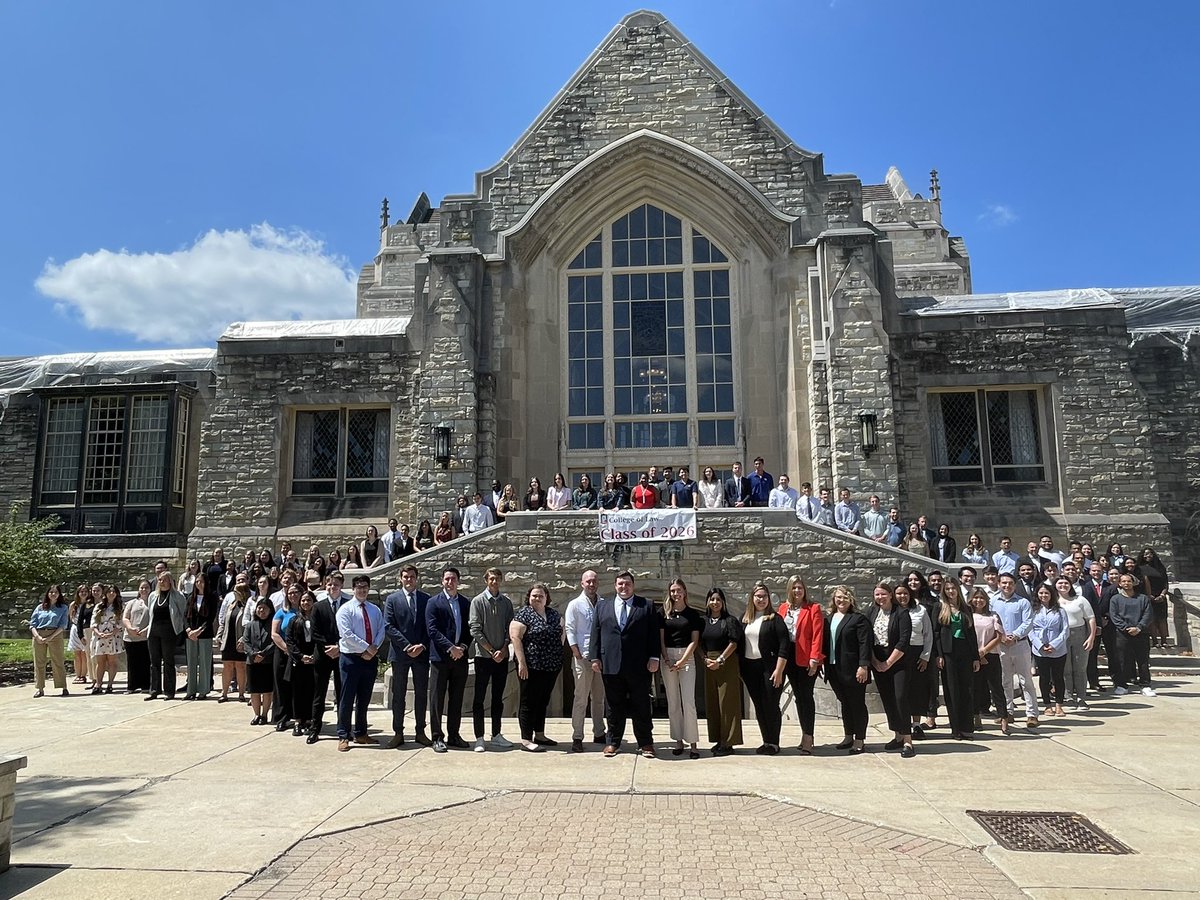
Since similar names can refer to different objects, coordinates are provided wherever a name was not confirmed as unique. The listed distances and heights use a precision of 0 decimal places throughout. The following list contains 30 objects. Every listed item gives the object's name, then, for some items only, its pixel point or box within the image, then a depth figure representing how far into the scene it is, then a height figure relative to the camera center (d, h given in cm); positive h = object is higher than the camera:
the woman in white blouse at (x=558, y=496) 1515 +154
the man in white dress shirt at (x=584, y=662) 859 -78
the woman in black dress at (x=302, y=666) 909 -82
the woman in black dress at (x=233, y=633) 1120 -60
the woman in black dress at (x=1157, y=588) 1378 -9
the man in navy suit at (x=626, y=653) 827 -64
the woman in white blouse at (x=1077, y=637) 1051 -65
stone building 1702 +436
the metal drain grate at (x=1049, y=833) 518 -155
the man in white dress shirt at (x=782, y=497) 1448 +144
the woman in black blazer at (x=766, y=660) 830 -72
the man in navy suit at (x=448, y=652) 859 -65
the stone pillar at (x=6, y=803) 468 -116
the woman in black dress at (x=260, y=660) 977 -82
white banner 1382 +92
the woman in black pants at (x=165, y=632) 1186 -60
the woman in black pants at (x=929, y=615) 892 -34
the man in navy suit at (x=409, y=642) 865 -56
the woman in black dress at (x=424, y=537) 1474 +83
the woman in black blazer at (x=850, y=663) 823 -75
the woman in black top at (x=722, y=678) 829 -89
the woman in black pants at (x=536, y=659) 860 -73
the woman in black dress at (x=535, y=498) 1480 +148
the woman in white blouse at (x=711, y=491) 1462 +157
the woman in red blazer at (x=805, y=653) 832 -65
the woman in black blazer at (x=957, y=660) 888 -78
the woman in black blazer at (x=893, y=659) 821 -72
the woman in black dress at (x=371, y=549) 1512 +65
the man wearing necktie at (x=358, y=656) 864 -69
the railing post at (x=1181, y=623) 1430 -67
